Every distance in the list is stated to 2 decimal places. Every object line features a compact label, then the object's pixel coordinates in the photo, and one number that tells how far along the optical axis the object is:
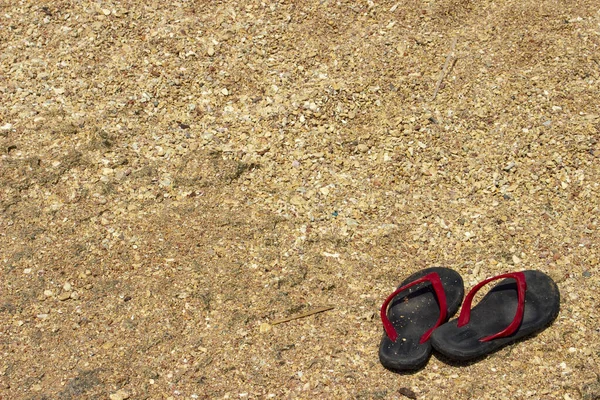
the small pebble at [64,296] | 2.45
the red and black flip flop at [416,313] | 2.23
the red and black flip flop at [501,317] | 2.23
